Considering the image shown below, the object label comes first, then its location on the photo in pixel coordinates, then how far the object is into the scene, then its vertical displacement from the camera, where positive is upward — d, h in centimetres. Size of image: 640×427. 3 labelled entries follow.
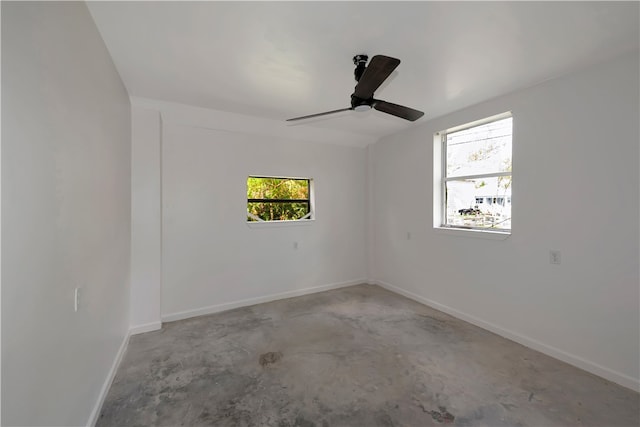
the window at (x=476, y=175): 294 +44
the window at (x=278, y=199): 384 +18
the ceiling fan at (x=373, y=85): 161 +88
